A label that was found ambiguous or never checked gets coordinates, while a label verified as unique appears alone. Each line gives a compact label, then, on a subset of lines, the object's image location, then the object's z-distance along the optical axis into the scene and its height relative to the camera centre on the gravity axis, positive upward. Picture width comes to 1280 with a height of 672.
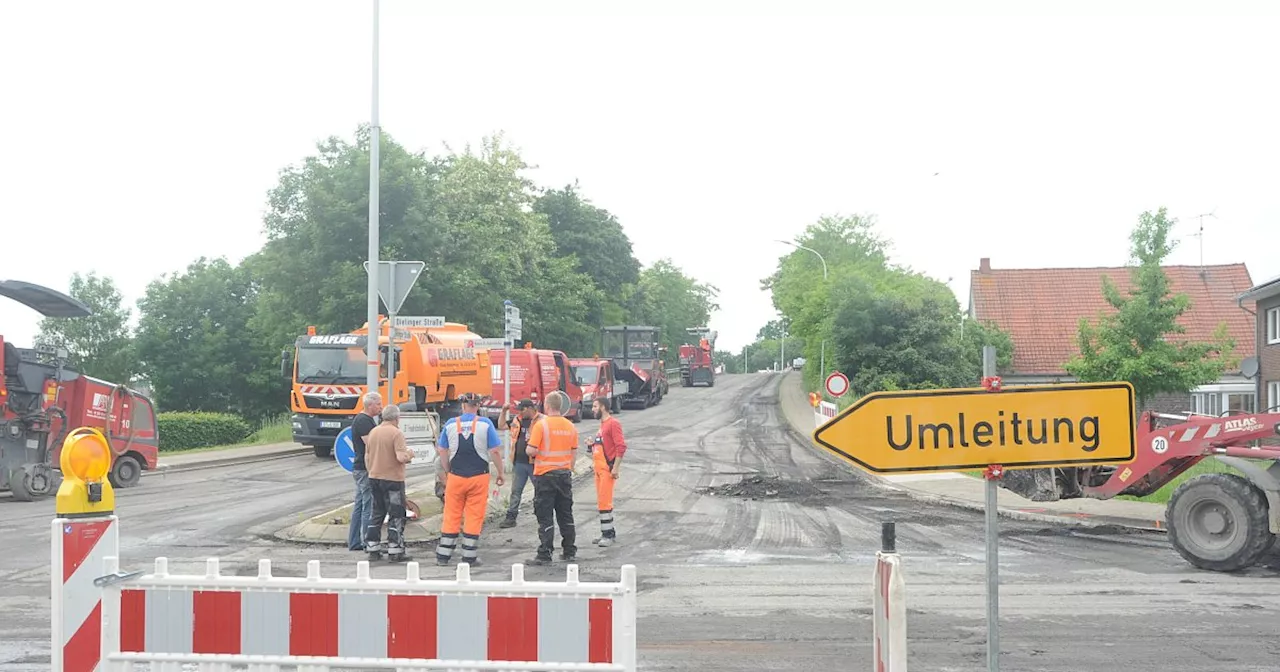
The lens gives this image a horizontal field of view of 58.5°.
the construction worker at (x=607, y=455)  13.62 -0.93
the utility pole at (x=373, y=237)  14.99 +1.97
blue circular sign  12.60 -0.78
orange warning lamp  4.36 -0.37
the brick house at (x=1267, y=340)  32.94 +1.20
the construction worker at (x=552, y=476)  11.82 -1.00
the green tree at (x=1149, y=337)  30.44 +1.18
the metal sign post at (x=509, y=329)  15.97 +0.73
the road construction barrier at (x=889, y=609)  4.28 -0.89
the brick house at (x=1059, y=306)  47.50 +3.26
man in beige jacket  11.87 -1.09
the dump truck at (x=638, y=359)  51.19 +1.01
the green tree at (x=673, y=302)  97.78 +7.68
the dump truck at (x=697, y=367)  74.44 +0.89
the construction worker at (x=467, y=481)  11.40 -1.02
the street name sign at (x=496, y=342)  16.43 +0.62
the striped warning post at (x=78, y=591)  4.43 -0.82
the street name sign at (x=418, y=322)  15.37 +0.81
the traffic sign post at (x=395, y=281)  13.84 +1.21
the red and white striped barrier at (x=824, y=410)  32.62 -0.87
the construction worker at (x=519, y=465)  14.67 -1.11
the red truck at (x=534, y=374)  34.29 +0.23
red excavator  11.05 -1.06
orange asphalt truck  26.12 +0.03
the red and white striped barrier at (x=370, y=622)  4.55 -0.97
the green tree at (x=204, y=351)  61.47 +1.60
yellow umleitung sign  4.42 -0.18
